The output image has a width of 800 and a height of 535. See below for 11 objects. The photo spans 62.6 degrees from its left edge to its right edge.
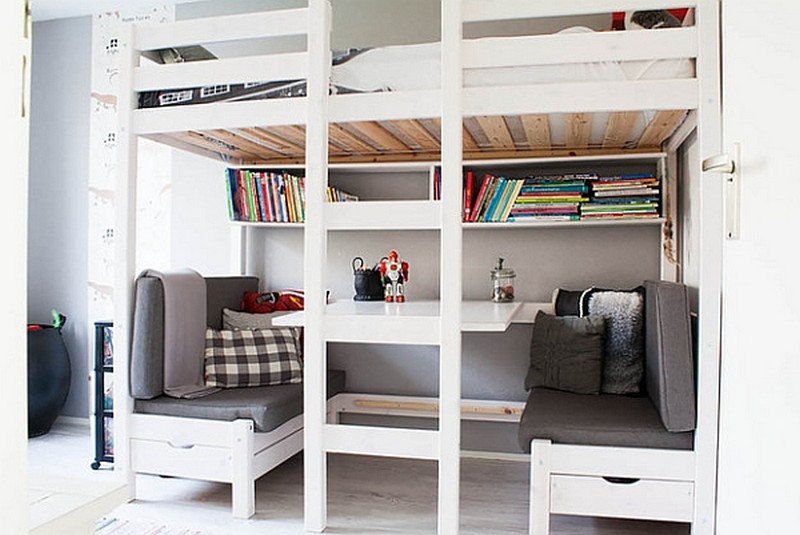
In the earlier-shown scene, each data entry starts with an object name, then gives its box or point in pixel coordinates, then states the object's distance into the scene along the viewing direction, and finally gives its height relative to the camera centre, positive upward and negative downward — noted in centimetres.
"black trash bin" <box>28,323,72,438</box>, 348 -62
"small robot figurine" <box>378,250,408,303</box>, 315 -7
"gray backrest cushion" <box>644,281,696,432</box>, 203 -29
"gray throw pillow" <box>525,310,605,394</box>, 263 -37
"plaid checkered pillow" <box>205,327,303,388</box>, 277 -41
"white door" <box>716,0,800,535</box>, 83 -2
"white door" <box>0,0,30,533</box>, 52 +0
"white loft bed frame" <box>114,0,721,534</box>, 202 +51
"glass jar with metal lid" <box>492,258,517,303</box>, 317 -9
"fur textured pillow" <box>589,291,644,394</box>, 262 -32
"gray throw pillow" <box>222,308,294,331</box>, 315 -27
